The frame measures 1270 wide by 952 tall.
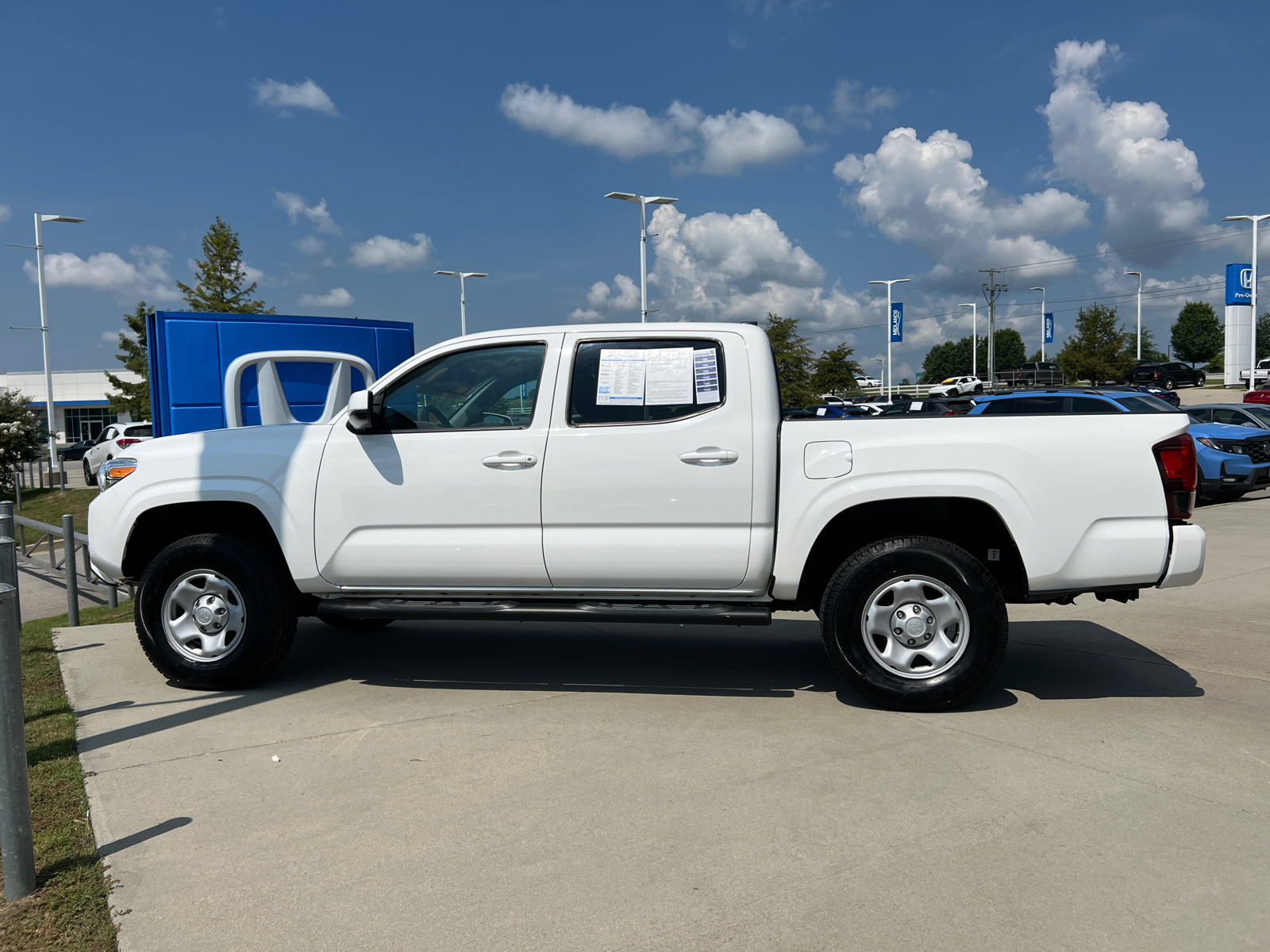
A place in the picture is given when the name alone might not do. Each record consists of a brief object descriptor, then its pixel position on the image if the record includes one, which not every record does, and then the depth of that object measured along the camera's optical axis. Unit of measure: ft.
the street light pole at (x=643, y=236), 99.97
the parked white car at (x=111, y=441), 76.06
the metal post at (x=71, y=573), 26.21
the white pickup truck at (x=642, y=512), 15.44
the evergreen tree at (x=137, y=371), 119.34
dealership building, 262.47
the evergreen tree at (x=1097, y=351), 203.92
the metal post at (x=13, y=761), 9.71
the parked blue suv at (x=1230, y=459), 52.49
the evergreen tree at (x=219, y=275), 101.40
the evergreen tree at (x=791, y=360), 135.64
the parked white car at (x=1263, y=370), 173.27
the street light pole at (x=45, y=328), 110.01
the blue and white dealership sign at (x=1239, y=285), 174.50
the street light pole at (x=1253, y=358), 151.02
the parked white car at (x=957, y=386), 194.08
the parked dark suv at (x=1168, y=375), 173.78
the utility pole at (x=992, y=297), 229.25
